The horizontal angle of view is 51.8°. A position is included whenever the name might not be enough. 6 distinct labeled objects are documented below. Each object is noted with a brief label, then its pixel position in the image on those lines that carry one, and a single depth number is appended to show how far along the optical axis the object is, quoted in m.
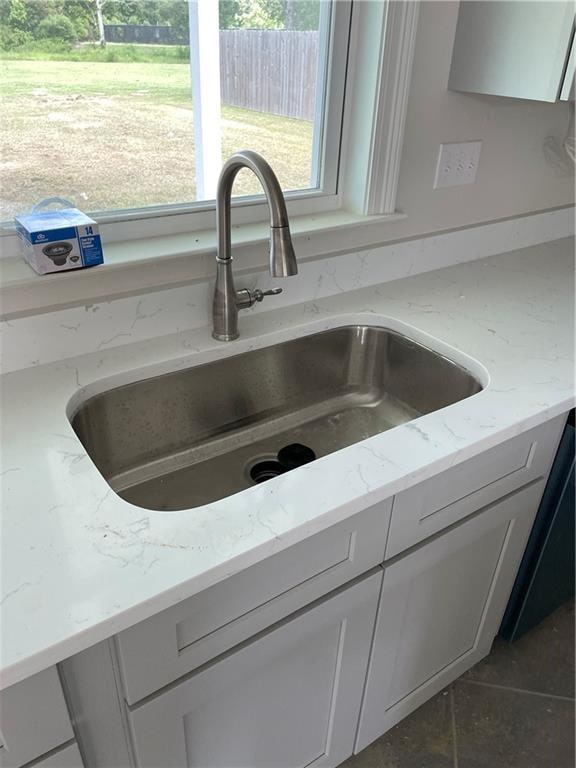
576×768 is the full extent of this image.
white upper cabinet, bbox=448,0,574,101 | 1.16
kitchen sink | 1.09
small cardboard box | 0.96
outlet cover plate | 1.46
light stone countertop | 0.64
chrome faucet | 0.91
